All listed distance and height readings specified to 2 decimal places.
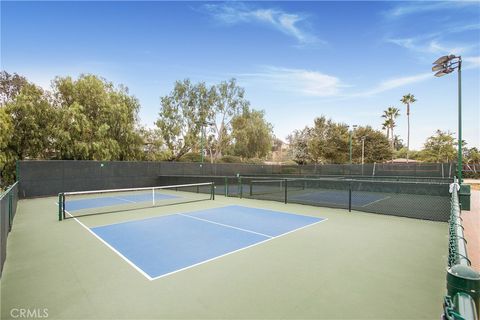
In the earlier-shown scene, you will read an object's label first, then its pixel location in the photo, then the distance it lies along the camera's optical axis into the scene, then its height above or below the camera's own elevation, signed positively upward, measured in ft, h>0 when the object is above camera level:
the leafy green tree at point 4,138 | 53.72 +3.89
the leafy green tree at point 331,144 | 126.72 +6.80
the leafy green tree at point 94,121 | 65.98 +10.15
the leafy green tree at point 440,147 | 137.28 +5.94
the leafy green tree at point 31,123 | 58.80 +7.87
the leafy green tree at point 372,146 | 128.36 +5.92
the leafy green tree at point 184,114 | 111.17 +19.78
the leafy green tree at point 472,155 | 137.61 +1.73
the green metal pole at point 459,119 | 35.17 +5.38
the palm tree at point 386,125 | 158.16 +20.26
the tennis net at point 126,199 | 34.65 -7.42
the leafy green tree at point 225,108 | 125.18 +24.69
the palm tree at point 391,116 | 157.23 +25.86
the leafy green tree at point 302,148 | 154.51 +5.77
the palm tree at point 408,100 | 148.84 +34.16
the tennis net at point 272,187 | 54.34 -6.97
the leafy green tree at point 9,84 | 90.99 +25.92
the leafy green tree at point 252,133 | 125.49 +12.28
